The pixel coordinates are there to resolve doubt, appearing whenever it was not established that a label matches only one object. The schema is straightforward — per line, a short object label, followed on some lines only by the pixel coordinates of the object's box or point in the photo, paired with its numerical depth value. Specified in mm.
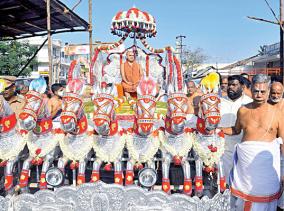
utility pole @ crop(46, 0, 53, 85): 6376
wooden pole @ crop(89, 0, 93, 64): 8164
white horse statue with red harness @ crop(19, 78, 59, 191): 2918
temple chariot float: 2697
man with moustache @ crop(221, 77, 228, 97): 4568
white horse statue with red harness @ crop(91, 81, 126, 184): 2936
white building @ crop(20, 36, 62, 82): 32469
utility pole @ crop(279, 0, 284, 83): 7844
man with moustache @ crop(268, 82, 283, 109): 2945
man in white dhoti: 2432
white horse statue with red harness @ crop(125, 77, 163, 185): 2711
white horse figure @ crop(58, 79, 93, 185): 2798
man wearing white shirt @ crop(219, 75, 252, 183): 3609
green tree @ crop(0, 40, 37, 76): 19875
